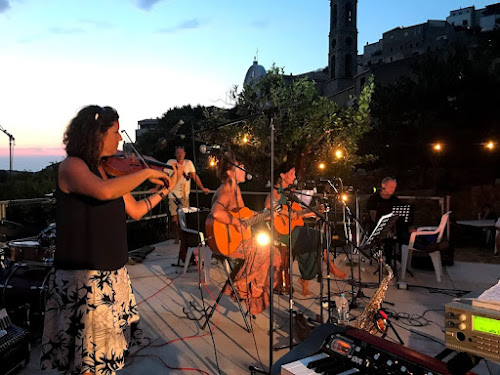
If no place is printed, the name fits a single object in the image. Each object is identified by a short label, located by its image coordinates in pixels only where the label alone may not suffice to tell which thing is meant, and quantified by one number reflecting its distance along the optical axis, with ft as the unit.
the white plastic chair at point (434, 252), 18.12
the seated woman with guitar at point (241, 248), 13.41
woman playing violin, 5.88
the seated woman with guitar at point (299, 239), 15.52
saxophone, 9.49
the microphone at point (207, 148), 8.48
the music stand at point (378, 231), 14.42
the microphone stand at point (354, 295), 14.20
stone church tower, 155.33
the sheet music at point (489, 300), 4.33
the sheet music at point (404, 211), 18.95
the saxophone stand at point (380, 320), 9.64
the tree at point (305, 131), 34.19
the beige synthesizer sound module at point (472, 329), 4.23
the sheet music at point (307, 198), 18.67
